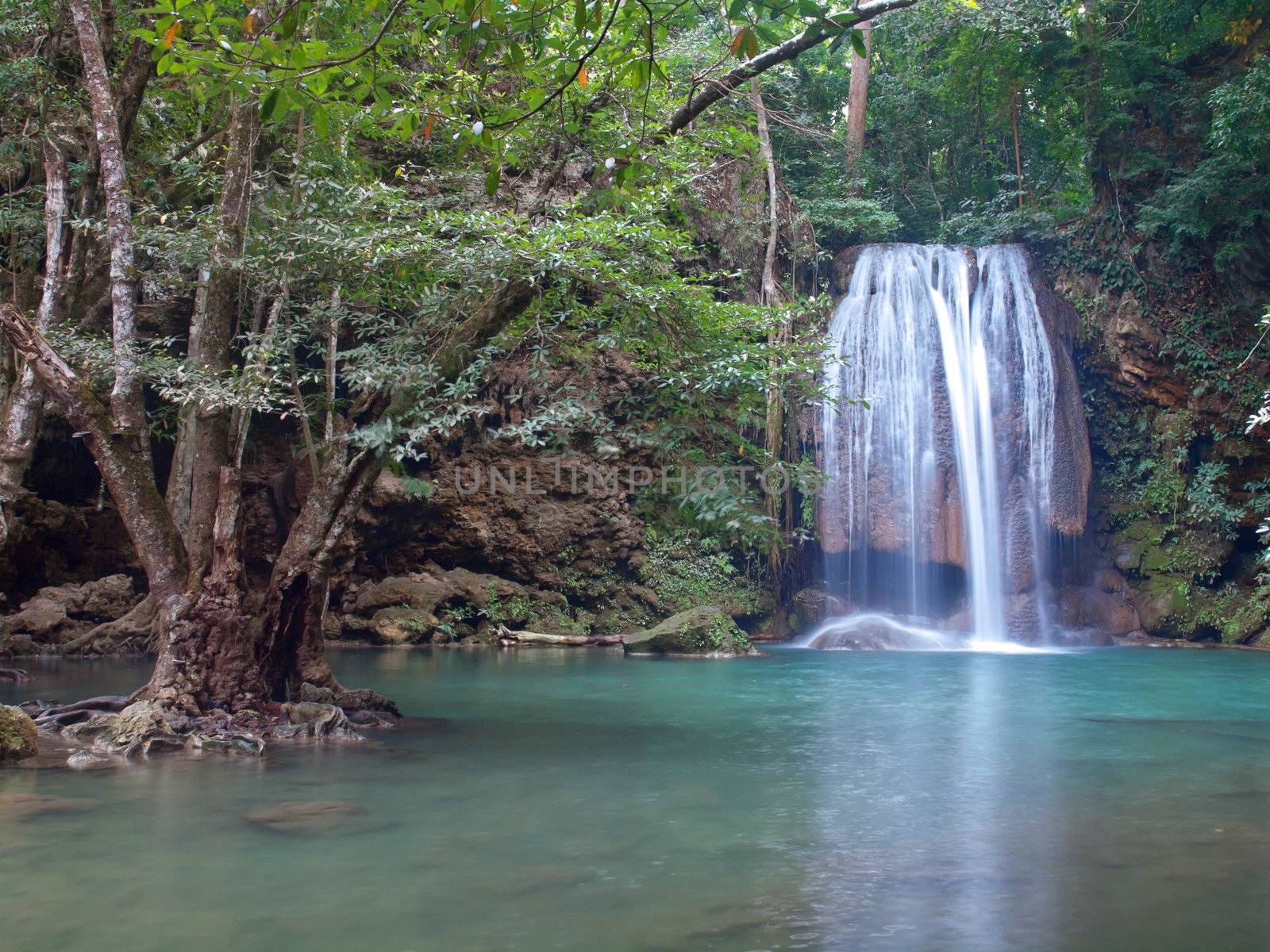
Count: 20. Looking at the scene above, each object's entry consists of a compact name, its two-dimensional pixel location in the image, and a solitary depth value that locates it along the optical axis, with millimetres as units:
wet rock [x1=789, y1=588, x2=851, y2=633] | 19125
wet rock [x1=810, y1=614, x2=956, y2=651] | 17250
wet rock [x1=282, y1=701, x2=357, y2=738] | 7762
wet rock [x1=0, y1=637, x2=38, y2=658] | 12867
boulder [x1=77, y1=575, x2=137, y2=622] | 14375
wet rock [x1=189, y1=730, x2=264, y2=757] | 7129
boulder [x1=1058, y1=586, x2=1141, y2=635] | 18734
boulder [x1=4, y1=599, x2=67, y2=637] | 13469
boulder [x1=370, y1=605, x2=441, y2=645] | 16359
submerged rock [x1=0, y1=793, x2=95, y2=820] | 5406
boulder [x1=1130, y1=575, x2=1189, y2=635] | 18438
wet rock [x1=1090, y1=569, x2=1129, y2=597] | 19406
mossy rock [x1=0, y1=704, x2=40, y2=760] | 6547
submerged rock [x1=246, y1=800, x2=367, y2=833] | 5293
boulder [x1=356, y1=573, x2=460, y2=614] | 17078
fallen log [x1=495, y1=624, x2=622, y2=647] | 17156
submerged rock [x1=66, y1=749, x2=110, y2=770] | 6672
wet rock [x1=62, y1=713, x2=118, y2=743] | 7543
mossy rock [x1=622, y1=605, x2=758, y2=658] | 15766
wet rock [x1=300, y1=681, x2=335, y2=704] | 8250
